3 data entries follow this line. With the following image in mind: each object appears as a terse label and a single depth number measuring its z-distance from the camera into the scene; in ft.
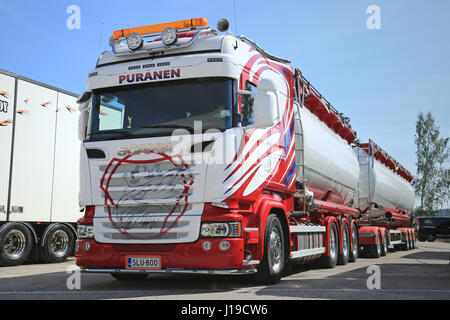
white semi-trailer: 37.42
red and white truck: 21.98
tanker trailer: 54.34
